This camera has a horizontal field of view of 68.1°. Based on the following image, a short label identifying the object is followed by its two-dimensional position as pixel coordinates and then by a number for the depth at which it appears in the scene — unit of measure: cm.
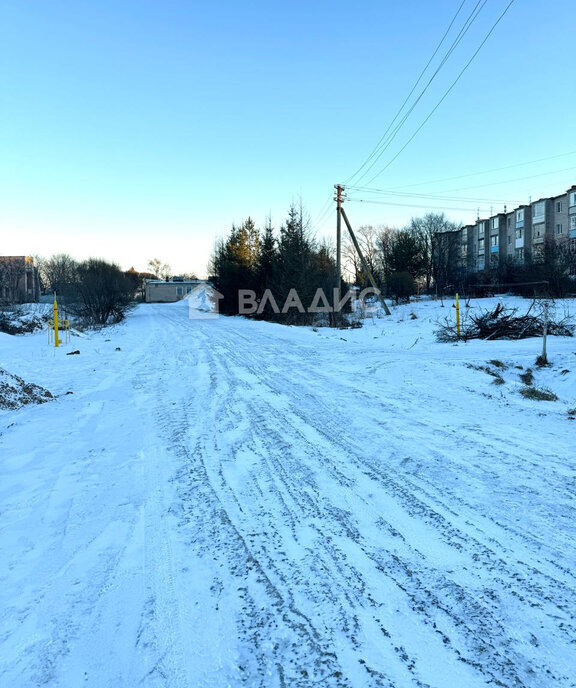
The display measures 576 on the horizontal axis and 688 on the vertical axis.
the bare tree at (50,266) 6560
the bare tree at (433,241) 4853
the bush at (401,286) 3512
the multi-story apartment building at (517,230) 4622
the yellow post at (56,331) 1283
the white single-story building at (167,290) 7781
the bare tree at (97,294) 2375
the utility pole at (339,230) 2105
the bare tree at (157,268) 10094
